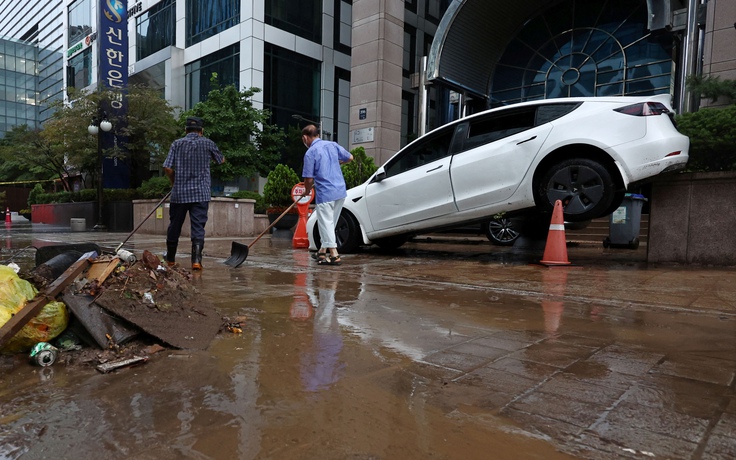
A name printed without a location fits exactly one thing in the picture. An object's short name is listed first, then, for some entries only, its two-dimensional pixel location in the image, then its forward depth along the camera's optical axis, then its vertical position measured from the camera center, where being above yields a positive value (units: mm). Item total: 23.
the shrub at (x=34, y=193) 31448 +699
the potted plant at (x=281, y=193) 13664 +495
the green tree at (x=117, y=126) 20391 +3539
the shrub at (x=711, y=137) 5176 +956
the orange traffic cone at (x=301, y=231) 9273 -440
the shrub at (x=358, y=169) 14542 +1372
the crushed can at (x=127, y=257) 3076 -353
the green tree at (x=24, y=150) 26156 +3053
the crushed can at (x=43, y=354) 2090 -696
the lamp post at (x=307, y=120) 23578 +4918
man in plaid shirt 5440 +281
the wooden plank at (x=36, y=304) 2078 -493
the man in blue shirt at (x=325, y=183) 5988 +359
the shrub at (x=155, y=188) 16844 +680
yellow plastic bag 2203 -562
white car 4957 +632
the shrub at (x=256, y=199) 15589 +320
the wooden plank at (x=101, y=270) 2629 -387
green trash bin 8641 -92
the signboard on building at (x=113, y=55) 22531 +7534
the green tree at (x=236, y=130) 21000 +3675
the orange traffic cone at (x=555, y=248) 5493 -392
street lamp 18875 +2179
